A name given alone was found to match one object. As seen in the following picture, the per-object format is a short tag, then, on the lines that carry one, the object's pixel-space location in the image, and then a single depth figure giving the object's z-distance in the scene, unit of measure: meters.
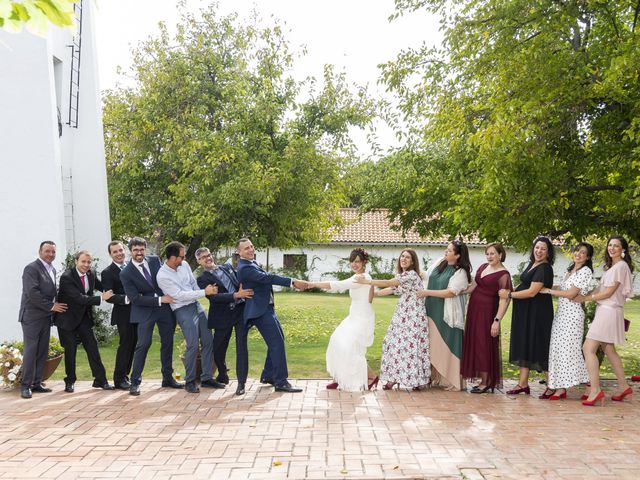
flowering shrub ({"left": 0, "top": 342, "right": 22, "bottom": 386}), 9.16
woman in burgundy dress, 8.95
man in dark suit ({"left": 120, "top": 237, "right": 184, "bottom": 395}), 8.91
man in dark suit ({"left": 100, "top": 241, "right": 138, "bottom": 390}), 9.25
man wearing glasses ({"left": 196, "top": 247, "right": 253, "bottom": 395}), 9.05
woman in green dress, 9.14
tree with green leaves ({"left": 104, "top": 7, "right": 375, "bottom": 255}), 18.61
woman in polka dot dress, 8.58
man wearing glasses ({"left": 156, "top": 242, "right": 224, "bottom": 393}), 9.02
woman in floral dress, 9.12
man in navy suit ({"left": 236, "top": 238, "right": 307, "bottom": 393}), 8.91
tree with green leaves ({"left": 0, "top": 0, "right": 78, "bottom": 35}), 3.59
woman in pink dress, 8.38
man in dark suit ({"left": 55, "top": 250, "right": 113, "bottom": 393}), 9.06
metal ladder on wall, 15.79
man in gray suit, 8.84
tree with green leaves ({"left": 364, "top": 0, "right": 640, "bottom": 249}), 9.84
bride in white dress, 9.10
